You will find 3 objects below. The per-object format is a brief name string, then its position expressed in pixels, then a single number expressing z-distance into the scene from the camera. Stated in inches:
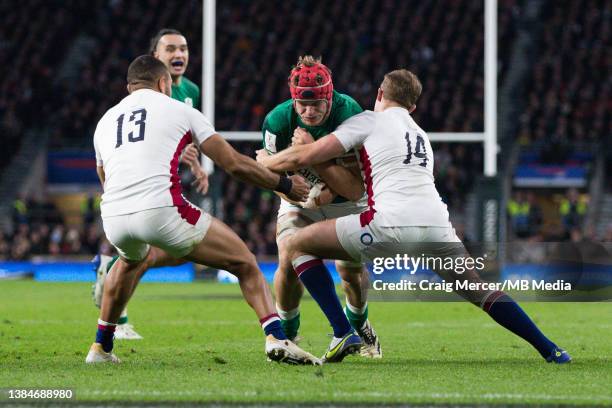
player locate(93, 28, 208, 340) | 624.1
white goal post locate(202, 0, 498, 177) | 1093.8
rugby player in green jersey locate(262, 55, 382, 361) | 489.1
